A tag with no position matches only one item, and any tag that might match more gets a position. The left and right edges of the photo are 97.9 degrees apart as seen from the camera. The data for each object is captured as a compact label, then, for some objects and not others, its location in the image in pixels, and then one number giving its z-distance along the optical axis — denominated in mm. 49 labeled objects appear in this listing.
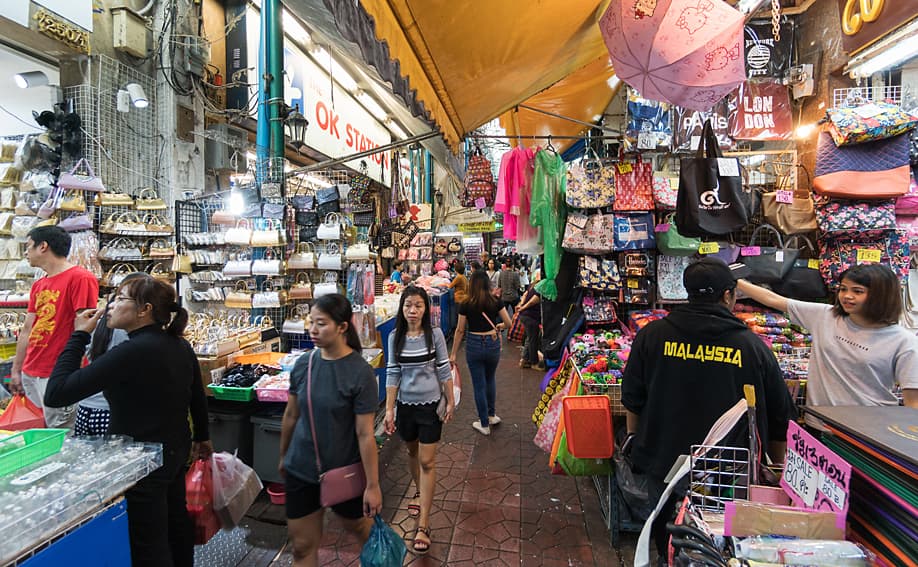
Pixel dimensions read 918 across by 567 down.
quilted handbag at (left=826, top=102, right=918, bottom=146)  3346
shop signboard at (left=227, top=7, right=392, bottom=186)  6660
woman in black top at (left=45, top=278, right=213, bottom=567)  1849
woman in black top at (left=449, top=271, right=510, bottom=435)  4539
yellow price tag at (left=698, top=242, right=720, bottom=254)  3879
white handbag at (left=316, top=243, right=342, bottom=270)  4391
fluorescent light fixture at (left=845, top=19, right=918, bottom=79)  2955
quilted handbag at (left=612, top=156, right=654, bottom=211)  3967
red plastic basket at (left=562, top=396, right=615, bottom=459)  2727
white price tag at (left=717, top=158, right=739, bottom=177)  3291
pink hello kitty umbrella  2633
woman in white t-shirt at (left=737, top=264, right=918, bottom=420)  2176
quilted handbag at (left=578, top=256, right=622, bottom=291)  4090
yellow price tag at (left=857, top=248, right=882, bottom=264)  3592
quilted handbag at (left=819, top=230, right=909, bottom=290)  3617
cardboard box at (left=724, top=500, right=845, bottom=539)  940
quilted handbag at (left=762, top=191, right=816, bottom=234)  3779
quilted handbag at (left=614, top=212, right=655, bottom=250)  3963
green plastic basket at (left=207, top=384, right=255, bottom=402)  3344
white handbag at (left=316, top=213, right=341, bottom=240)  4398
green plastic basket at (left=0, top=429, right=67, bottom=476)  1491
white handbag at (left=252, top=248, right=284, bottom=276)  4293
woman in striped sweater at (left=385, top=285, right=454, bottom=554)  2908
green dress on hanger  4211
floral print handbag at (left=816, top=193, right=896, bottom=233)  3504
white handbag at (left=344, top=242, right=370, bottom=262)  4480
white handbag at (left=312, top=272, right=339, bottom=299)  4418
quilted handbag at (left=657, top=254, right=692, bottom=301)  4070
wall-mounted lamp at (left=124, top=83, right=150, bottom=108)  4840
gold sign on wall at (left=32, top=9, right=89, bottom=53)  4211
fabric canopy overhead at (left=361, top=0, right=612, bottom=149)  2373
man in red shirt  2980
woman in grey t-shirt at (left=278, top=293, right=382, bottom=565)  2096
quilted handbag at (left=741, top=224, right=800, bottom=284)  3787
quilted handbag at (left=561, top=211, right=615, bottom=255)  4023
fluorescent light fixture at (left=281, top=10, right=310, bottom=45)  6734
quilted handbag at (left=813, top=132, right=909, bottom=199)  3439
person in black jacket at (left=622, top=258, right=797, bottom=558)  1935
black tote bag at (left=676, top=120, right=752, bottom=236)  3285
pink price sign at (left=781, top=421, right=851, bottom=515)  934
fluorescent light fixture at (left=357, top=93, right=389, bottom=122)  10045
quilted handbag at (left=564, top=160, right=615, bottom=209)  4023
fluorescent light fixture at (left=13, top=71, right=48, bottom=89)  4711
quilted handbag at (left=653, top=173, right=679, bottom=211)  3924
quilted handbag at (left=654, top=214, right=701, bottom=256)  3875
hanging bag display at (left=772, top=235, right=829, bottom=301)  3744
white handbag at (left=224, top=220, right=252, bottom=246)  4336
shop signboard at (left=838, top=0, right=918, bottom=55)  2783
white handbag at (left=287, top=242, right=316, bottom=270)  4430
